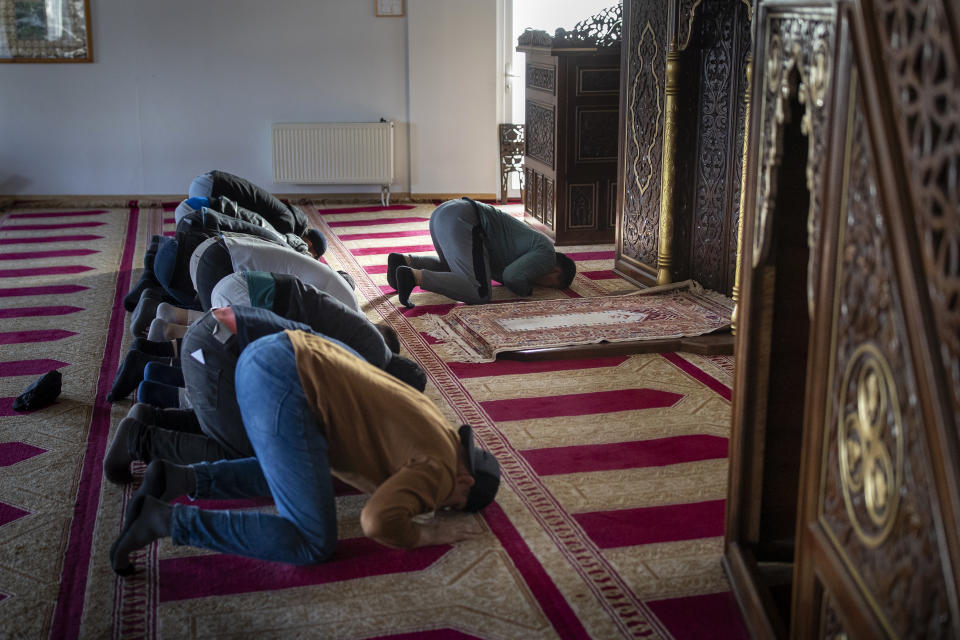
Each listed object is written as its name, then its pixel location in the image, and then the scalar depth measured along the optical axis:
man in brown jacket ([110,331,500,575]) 2.53
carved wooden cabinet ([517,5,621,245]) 6.66
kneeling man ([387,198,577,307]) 5.48
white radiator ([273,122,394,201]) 8.82
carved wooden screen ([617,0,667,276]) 5.62
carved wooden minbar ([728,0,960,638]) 1.39
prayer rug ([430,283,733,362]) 4.74
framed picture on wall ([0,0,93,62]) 8.41
